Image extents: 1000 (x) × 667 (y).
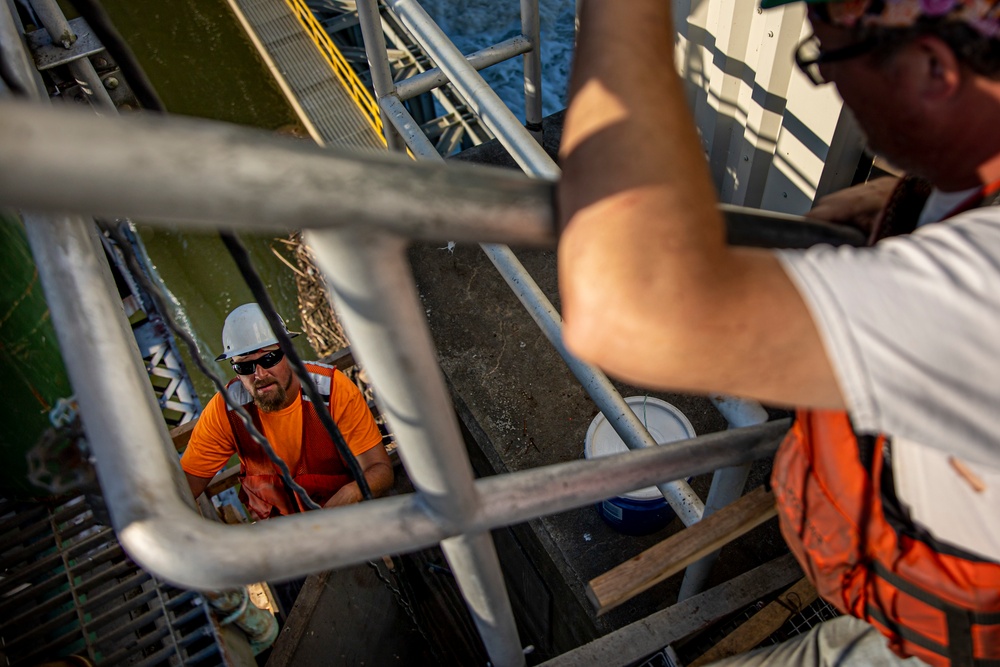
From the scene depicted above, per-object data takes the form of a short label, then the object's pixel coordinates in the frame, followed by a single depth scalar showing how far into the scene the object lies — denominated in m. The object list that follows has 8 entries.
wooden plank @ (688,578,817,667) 2.14
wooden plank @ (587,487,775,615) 1.62
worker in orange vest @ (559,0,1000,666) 0.83
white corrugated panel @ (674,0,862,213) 2.92
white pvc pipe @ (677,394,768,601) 1.57
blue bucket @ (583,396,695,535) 2.93
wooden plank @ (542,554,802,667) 2.02
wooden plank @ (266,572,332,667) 3.81
